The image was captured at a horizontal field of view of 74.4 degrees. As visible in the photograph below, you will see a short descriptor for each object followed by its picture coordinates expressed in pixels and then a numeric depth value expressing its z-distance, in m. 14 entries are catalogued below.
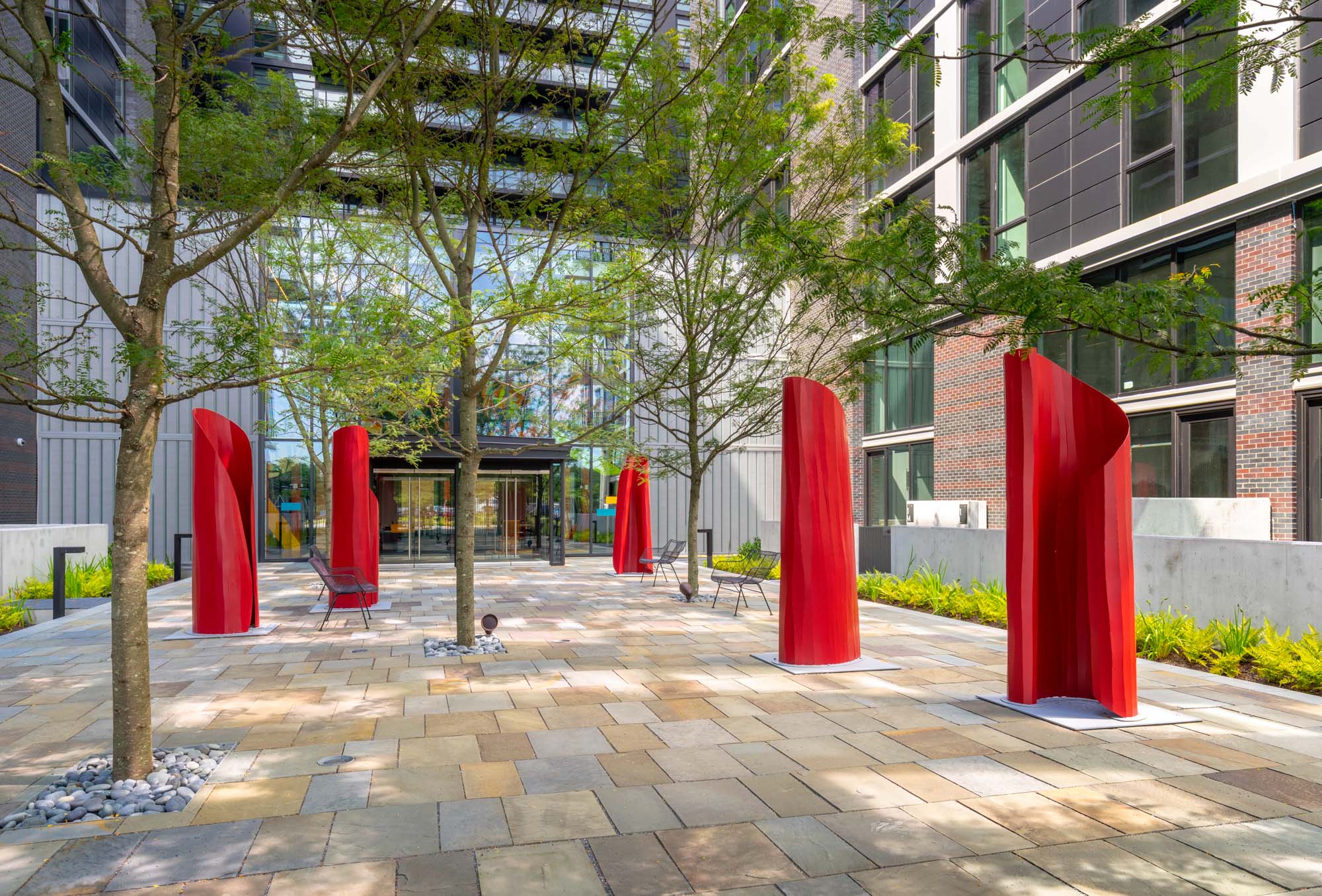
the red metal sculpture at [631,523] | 19.44
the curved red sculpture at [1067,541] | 6.55
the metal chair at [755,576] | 13.08
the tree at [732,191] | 11.30
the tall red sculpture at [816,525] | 8.45
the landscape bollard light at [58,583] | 11.99
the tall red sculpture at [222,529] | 10.37
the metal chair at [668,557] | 18.30
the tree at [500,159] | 8.09
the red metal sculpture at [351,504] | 13.05
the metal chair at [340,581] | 11.27
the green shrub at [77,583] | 13.86
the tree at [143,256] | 4.75
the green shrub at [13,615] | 11.32
